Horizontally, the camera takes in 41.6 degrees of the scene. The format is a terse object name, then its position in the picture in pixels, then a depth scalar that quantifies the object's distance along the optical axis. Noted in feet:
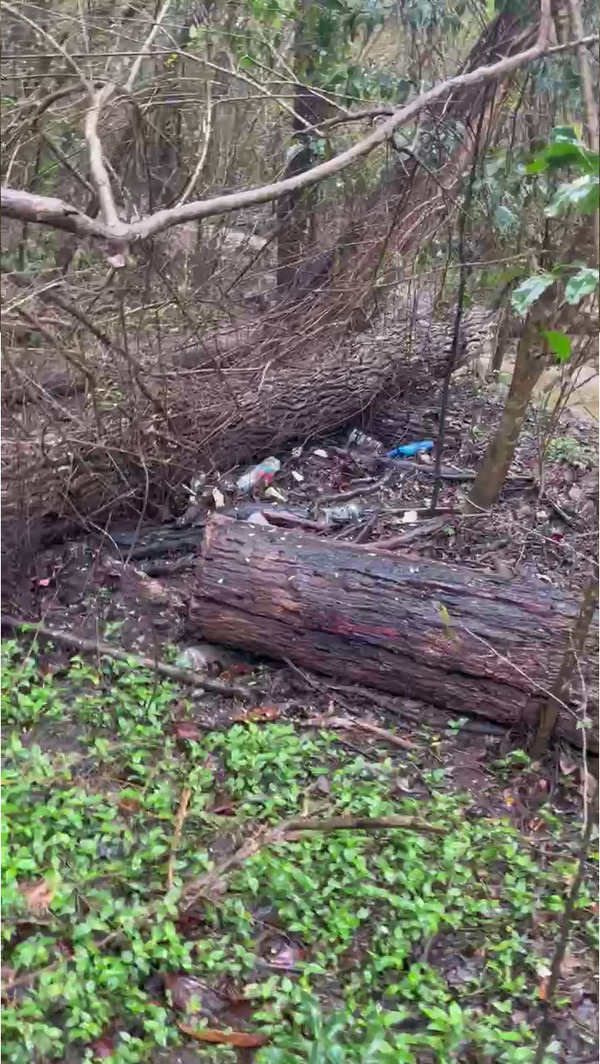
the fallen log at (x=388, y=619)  10.14
